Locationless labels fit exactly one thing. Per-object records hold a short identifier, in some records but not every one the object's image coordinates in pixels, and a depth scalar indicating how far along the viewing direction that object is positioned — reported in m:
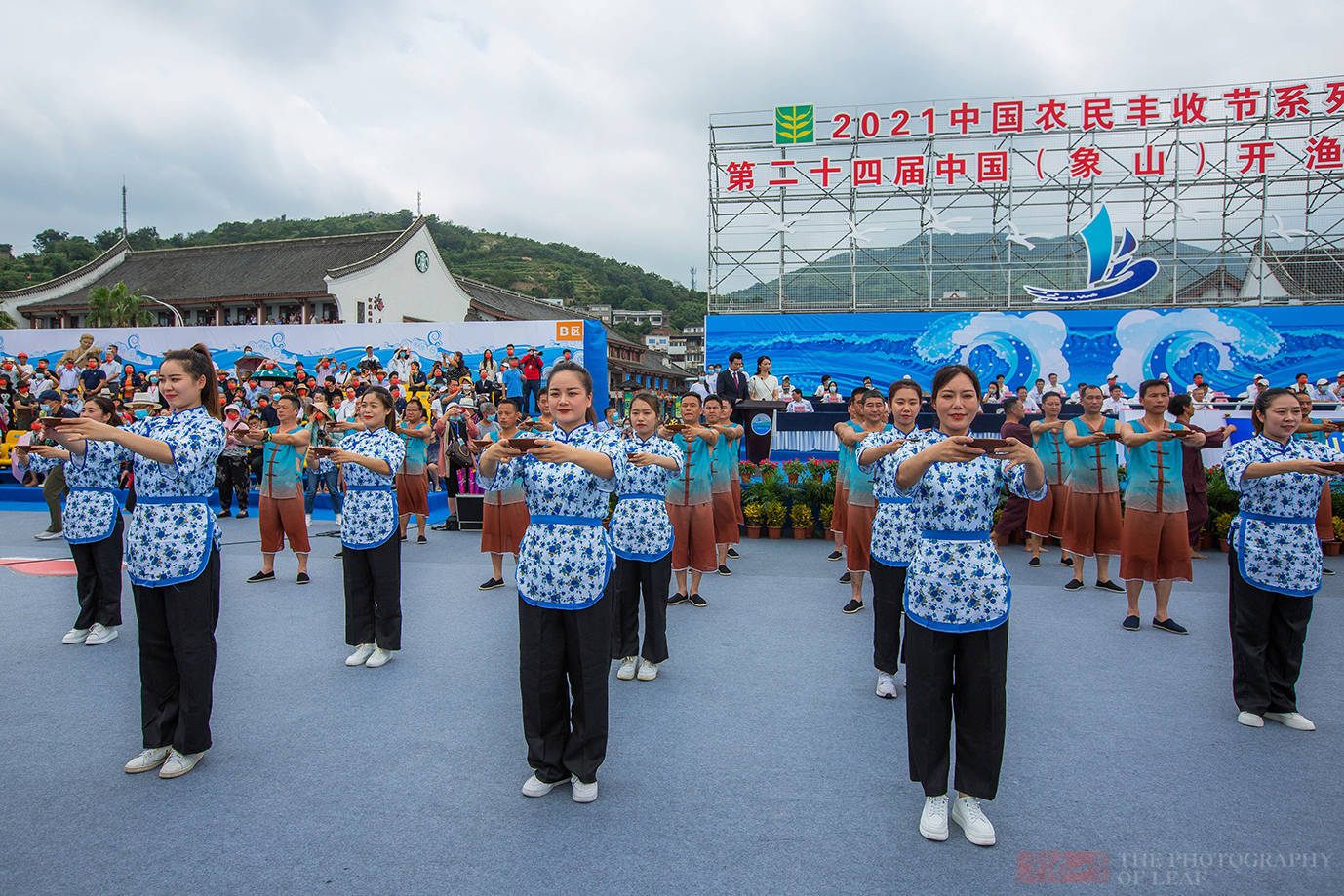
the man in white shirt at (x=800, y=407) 12.84
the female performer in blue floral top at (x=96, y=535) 4.88
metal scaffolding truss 18.06
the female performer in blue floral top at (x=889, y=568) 4.21
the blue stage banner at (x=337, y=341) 15.29
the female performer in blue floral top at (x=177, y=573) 3.21
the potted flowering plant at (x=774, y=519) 9.09
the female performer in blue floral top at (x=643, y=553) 4.53
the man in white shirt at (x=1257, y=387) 14.50
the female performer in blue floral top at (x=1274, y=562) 3.71
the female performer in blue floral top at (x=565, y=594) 2.96
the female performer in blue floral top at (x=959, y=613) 2.73
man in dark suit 11.16
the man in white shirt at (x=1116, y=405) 12.31
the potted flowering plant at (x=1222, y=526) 8.18
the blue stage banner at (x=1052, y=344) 16.81
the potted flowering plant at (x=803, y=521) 9.06
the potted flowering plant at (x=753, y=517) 9.10
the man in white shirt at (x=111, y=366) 16.06
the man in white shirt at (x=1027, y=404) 13.13
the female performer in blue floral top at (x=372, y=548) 4.70
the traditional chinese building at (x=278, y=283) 25.08
